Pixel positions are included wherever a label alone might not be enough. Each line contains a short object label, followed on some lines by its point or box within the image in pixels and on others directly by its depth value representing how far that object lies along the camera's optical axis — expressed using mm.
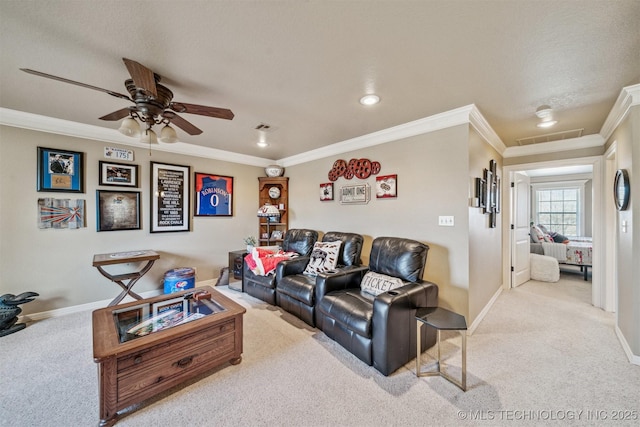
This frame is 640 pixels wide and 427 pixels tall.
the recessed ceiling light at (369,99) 2323
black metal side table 1770
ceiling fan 1897
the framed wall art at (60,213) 2959
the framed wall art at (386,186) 3184
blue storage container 3561
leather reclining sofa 1971
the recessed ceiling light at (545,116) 2502
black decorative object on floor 2549
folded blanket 3395
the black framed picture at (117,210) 3307
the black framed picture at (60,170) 2943
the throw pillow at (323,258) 3105
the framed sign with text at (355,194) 3521
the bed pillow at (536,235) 5525
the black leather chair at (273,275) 3334
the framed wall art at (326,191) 4059
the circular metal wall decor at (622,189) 2293
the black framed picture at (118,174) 3326
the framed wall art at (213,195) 4195
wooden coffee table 1523
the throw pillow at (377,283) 2414
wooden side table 2988
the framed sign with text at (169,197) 3738
